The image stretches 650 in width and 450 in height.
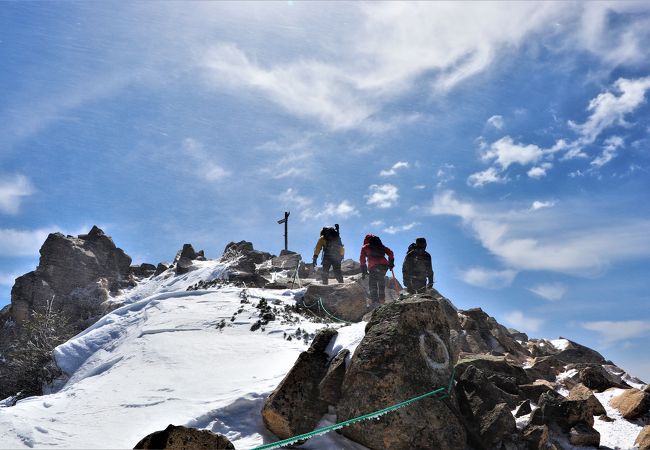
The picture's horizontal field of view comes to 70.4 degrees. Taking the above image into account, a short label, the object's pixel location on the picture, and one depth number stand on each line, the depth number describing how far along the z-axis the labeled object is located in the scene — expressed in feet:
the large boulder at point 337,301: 45.60
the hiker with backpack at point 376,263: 52.34
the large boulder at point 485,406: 21.74
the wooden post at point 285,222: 107.21
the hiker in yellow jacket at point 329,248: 58.03
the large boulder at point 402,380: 20.99
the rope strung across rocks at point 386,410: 19.90
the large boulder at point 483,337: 42.68
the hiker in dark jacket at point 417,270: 50.19
